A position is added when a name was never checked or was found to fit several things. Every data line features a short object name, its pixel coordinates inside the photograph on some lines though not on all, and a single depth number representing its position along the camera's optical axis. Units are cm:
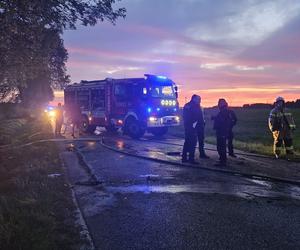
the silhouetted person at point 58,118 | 1553
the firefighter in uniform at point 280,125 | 861
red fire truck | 1379
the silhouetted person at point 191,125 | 816
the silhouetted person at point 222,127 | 774
